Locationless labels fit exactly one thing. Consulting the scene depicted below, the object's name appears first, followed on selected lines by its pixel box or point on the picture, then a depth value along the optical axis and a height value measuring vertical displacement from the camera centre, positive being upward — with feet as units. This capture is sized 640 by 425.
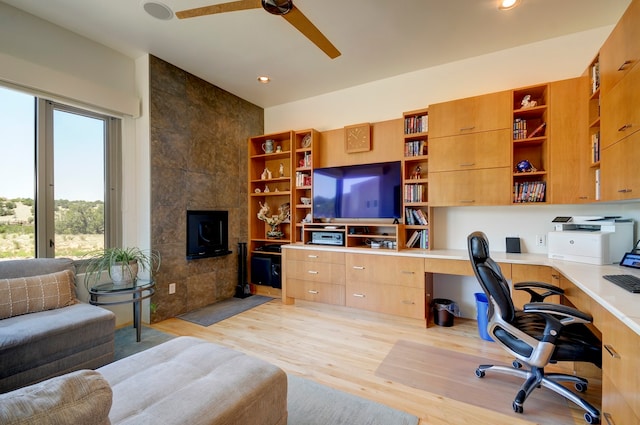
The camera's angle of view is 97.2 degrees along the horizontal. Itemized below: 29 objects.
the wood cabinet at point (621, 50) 5.53 +3.45
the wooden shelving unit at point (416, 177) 10.53 +1.24
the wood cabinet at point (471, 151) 9.00 +1.94
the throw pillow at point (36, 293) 6.61 -2.06
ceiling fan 6.12 +4.43
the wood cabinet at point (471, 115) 9.00 +3.15
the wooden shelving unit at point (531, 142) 8.71 +2.14
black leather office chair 5.23 -2.54
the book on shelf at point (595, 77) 7.53 +3.58
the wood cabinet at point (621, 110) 5.44 +2.11
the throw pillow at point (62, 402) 1.93 -1.41
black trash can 9.69 -3.56
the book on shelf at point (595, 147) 7.61 +1.69
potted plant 8.64 -1.75
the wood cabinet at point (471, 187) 9.00 +0.72
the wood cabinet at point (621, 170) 5.47 +0.84
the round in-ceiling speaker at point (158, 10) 7.51 +5.49
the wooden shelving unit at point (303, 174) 12.97 +1.69
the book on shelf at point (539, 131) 8.68 +2.44
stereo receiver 11.66 -1.21
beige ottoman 3.58 -2.58
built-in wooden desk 3.83 -1.89
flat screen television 11.05 +0.77
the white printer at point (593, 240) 6.97 -0.81
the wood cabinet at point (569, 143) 8.11 +1.94
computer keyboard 4.84 -1.36
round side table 8.19 -2.39
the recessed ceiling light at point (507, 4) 7.38 +5.43
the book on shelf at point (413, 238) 10.82 -1.12
